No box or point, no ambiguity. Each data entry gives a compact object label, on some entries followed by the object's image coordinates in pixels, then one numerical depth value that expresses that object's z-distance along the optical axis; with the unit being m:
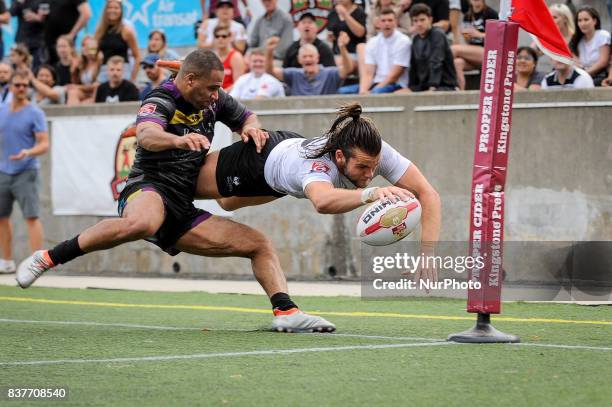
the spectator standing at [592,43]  13.14
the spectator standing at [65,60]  18.09
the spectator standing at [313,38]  15.32
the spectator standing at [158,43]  16.62
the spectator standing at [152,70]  15.96
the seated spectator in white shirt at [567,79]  12.68
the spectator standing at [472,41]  14.30
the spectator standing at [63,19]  18.66
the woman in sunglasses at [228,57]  15.70
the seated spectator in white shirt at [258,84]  14.98
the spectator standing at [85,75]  17.36
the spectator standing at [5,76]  17.12
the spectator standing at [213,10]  17.19
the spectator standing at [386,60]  14.22
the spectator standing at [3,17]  19.80
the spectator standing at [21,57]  16.69
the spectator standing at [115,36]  17.39
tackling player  8.11
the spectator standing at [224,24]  16.16
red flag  7.09
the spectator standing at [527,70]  13.35
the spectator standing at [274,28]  16.55
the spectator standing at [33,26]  18.95
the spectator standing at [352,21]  15.31
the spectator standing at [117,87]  16.23
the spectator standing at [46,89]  17.27
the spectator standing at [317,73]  14.86
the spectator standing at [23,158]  15.42
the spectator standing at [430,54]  13.73
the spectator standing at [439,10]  14.83
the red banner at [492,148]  6.98
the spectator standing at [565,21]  13.20
